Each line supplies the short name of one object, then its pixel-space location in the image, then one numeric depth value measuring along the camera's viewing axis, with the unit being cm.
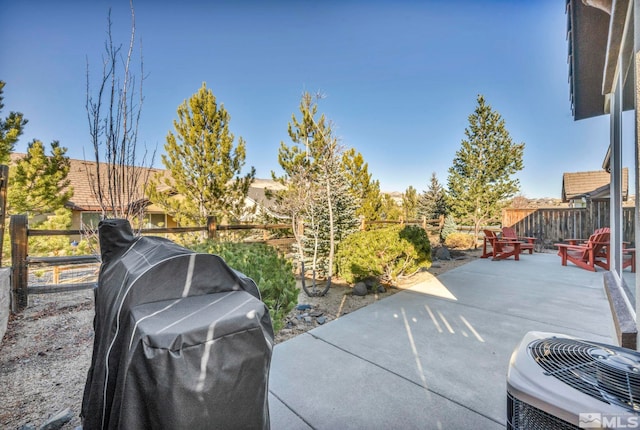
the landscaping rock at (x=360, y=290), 486
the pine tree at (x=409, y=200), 1773
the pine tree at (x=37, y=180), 667
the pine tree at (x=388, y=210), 1424
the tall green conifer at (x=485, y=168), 1204
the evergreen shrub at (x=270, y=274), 251
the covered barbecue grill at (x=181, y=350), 86
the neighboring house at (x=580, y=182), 1128
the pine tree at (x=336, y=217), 634
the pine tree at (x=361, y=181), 1252
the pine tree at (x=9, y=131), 593
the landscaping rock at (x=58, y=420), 184
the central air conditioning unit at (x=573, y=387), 66
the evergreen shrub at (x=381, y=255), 496
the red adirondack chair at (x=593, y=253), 600
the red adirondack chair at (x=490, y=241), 780
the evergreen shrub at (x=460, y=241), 1077
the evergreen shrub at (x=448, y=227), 1157
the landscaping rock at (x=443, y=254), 830
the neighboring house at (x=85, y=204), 980
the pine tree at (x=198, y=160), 861
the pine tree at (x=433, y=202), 1329
